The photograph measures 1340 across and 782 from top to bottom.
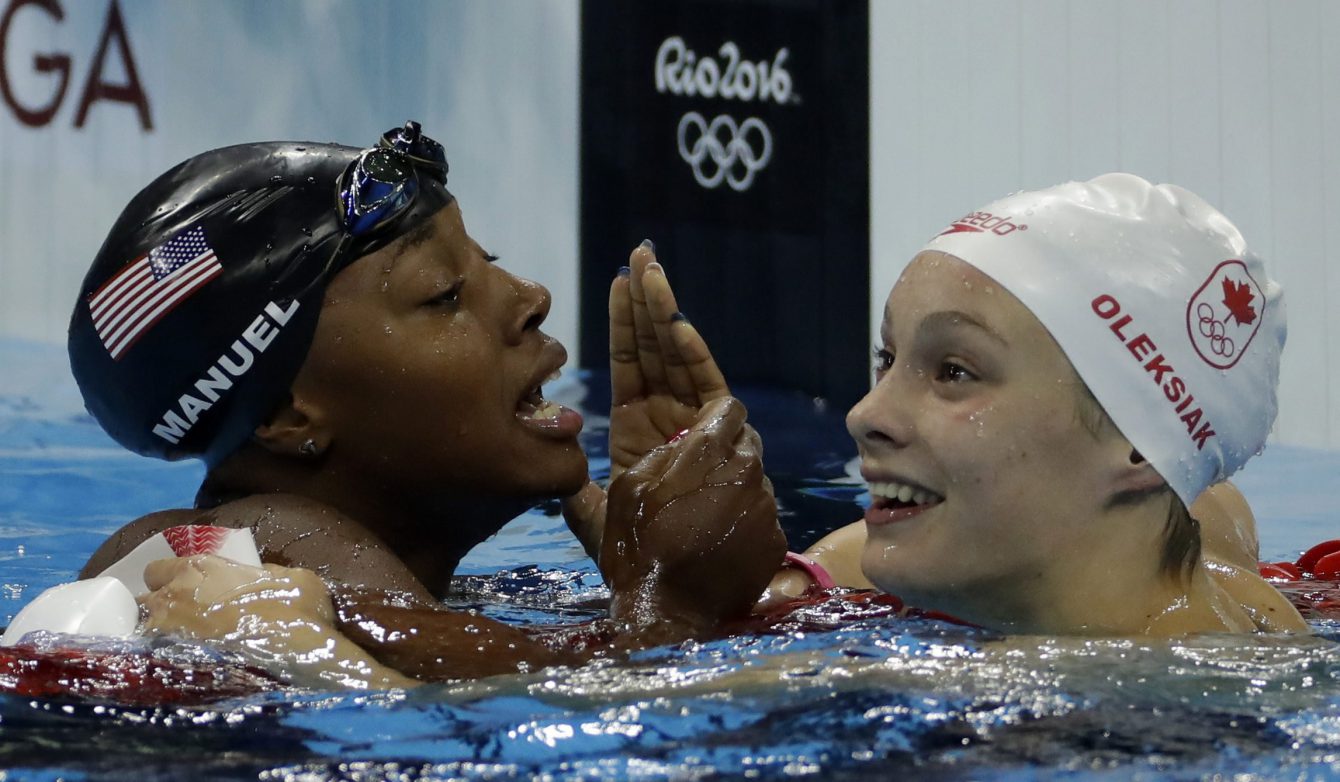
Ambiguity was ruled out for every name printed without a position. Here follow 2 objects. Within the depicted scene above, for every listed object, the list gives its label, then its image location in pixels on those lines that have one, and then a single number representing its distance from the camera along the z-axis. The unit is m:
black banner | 18.08
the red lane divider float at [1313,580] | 7.01
